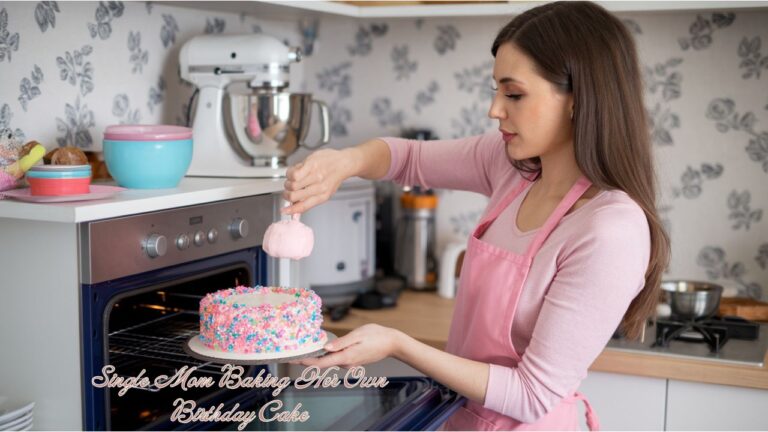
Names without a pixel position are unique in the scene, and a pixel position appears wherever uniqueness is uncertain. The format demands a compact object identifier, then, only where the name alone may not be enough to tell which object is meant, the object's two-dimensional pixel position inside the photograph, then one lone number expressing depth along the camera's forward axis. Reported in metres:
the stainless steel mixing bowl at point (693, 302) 2.16
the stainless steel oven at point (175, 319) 1.45
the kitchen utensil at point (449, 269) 2.57
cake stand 1.34
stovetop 1.98
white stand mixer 2.06
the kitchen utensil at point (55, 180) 1.46
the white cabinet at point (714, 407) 1.96
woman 1.43
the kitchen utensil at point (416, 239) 2.66
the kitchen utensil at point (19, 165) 1.53
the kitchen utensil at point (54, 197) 1.44
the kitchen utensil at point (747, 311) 2.31
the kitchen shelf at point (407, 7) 2.09
